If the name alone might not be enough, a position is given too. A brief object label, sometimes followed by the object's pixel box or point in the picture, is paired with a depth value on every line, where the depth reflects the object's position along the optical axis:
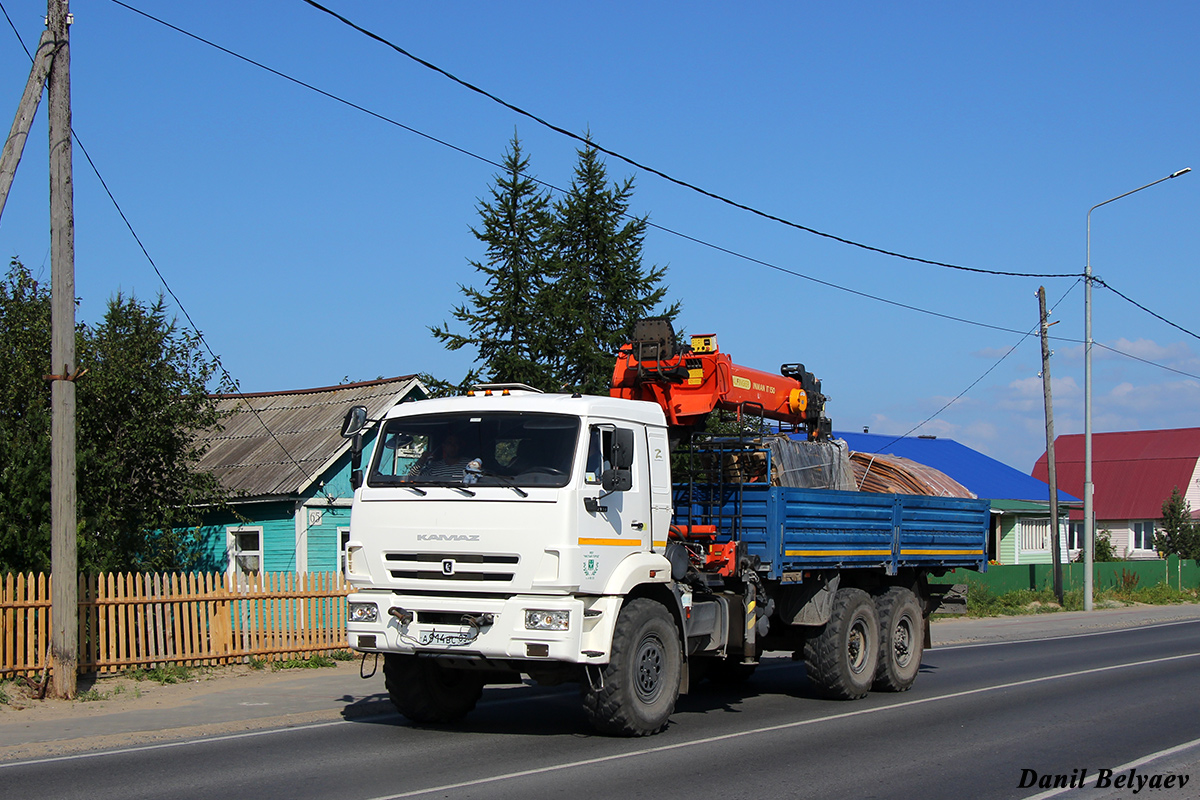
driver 9.66
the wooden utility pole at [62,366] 12.48
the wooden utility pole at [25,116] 11.98
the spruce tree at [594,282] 25.73
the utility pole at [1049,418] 33.00
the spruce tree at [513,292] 26.06
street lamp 32.16
